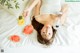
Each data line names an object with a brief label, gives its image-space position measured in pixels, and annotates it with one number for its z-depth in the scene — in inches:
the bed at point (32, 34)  51.8
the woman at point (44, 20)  52.9
